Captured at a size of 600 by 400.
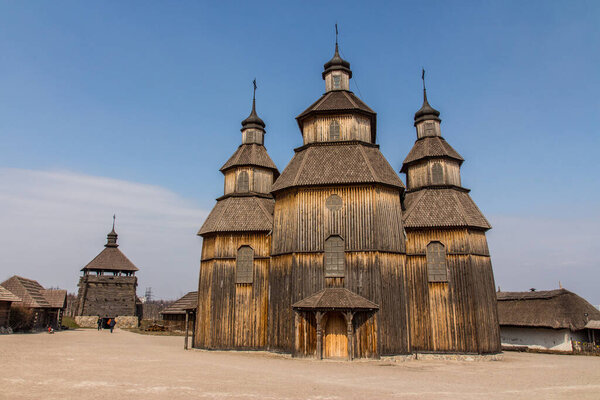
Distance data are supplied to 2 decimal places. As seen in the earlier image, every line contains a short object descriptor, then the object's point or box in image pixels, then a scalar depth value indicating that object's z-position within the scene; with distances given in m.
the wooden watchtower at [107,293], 49.16
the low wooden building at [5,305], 30.65
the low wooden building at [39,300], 36.00
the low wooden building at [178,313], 41.84
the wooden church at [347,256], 20.48
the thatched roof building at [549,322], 27.41
